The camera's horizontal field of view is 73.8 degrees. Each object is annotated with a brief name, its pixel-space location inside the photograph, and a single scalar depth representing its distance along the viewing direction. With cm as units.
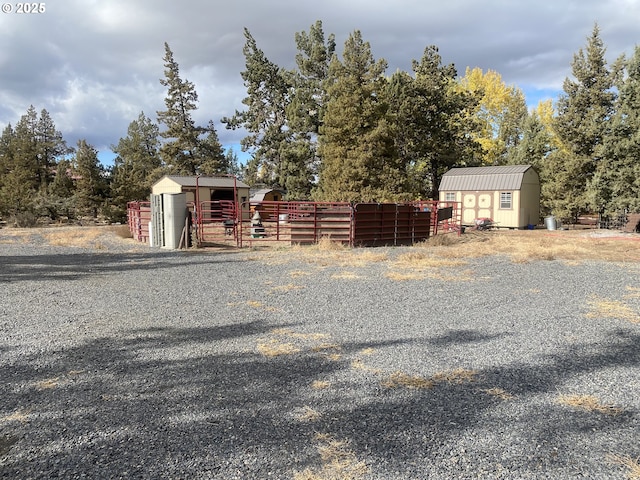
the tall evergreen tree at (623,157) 2564
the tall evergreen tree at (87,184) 3947
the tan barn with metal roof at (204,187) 3170
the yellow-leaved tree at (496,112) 4388
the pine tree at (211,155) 4334
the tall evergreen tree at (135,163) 3844
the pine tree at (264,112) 4081
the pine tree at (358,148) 2567
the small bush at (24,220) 3341
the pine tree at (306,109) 3397
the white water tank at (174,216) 1634
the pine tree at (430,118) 3262
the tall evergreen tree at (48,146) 5034
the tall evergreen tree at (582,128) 2970
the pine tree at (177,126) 4381
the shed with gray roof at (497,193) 2872
